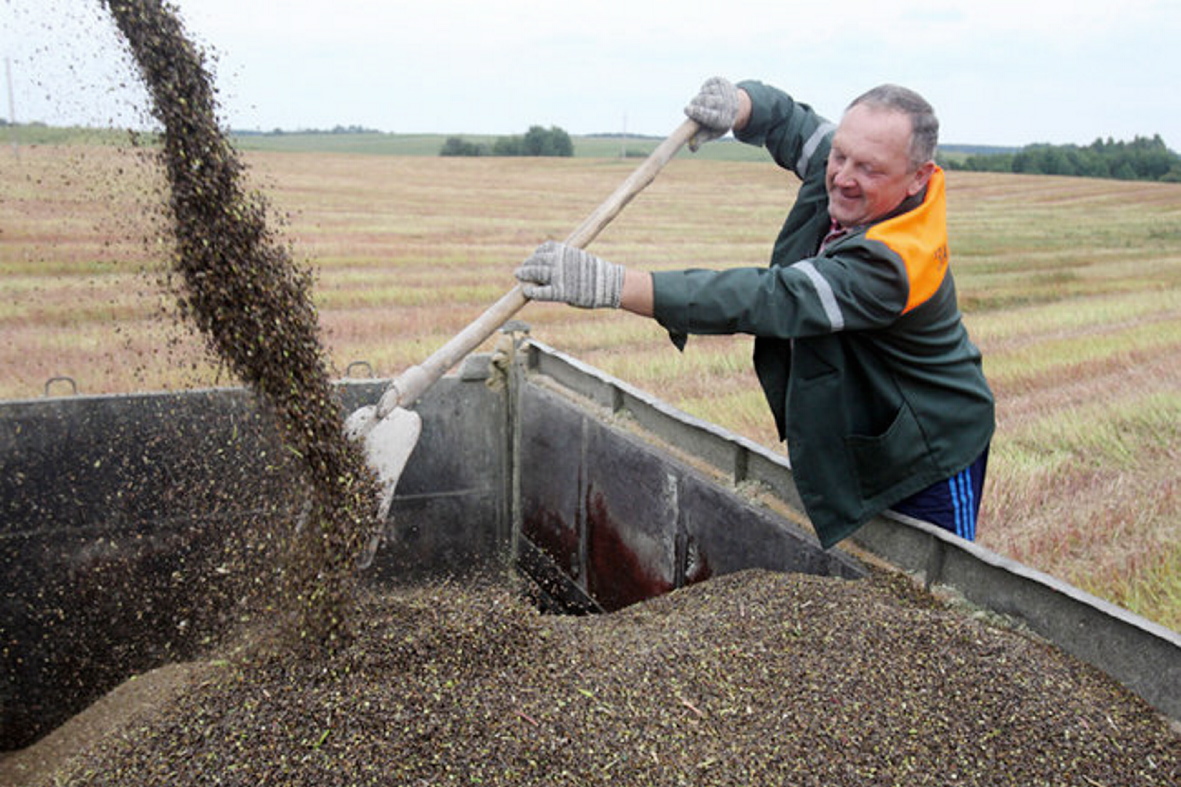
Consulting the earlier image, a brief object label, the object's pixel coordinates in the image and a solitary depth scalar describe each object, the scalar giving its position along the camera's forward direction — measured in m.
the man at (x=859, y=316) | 1.92
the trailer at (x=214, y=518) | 2.52
